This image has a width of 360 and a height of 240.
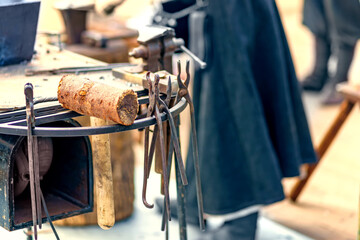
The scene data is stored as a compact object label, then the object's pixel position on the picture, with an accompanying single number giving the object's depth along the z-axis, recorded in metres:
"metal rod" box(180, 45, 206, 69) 3.23
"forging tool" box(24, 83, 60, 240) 2.64
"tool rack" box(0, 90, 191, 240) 2.65
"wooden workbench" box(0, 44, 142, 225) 3.02
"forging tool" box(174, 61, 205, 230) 2.91
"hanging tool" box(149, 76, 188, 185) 2.78
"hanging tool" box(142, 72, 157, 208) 2.74
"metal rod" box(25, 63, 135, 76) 3.27
